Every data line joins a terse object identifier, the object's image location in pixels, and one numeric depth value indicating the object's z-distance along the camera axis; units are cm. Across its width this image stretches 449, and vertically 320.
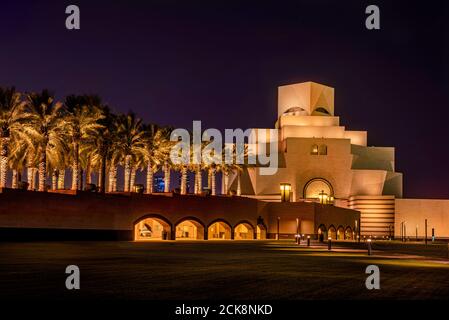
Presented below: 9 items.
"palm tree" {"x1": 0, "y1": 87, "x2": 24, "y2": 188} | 5238
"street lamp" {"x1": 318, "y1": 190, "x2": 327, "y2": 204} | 10536
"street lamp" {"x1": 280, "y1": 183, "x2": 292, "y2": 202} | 9562
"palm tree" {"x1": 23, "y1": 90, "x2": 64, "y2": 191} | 5528
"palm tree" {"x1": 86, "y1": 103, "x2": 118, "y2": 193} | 6397
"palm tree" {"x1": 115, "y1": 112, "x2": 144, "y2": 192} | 6925
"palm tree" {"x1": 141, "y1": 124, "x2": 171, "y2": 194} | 7412
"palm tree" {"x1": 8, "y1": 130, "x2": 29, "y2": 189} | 5521
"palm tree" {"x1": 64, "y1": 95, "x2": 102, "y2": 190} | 5891
